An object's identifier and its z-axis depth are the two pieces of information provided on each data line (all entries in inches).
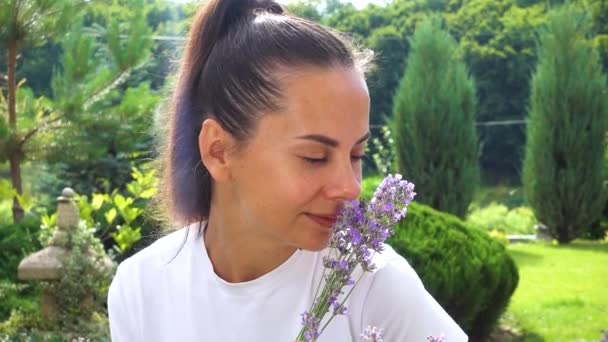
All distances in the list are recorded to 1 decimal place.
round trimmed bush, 178.9
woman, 48.7
